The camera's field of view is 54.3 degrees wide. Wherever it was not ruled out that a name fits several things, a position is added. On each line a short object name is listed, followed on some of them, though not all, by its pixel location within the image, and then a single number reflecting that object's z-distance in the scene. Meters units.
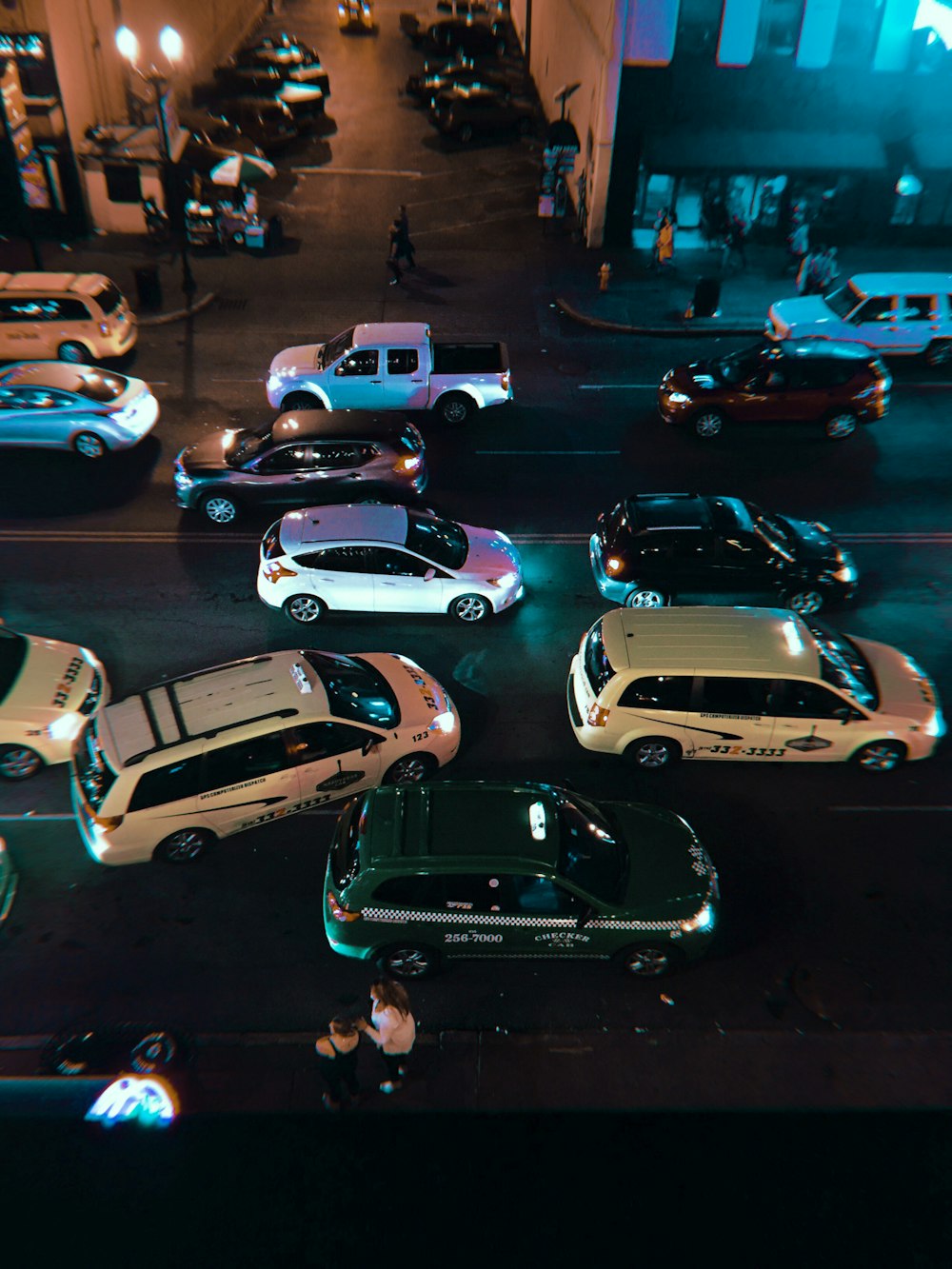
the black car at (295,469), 15.02
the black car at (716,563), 13.09
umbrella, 25.14
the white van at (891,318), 19.81
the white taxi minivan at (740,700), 10.63
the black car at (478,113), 32.25
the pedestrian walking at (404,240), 23.41
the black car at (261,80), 33.47
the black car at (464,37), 39.81
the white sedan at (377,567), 12.86
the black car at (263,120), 31.38
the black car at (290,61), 34.53
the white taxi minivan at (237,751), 9.52
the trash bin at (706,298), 22.04
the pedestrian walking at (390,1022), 7.40
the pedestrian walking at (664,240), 24.36
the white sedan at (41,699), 10.70
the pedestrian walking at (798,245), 24.78
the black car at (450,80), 33.91
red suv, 17.34
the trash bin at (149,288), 21.92
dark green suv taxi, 8.40
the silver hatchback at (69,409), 16.42
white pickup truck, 17.53
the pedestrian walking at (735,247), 24.80
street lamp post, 21.97
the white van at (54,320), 19.41
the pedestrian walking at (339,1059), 7.27
